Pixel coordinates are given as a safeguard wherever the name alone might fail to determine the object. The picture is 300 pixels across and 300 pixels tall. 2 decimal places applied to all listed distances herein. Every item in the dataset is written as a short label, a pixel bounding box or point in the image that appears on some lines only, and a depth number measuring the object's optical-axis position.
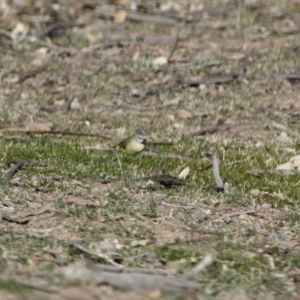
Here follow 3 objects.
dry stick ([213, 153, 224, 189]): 16.11
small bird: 18.19
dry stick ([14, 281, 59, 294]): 9.85
